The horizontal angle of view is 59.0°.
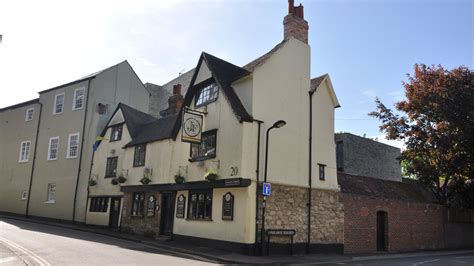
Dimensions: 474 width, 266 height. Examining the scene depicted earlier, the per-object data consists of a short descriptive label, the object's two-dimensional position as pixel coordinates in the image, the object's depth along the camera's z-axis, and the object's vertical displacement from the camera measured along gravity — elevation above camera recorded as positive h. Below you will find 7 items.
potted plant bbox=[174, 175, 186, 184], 19.77 +1.25
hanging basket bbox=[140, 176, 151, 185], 22.12 +1.26
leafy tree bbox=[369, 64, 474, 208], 25.19 +5.53
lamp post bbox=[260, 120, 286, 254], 16.23 +1.64
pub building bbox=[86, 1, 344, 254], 17.20 +2.18
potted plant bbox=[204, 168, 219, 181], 17.77 +1.35
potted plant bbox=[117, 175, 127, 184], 24.11 +1.36
